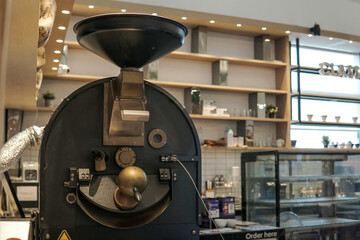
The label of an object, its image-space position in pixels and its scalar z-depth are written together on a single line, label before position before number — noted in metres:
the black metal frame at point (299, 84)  7.40
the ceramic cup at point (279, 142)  7.22
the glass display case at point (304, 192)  4.61
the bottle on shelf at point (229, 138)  6.81
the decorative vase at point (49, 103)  5.89
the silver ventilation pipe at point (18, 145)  1.74
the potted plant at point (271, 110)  7.22
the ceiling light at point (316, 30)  7.30
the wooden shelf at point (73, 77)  5.89
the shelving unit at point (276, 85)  6.68
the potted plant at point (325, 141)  7.88
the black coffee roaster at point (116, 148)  1.46
